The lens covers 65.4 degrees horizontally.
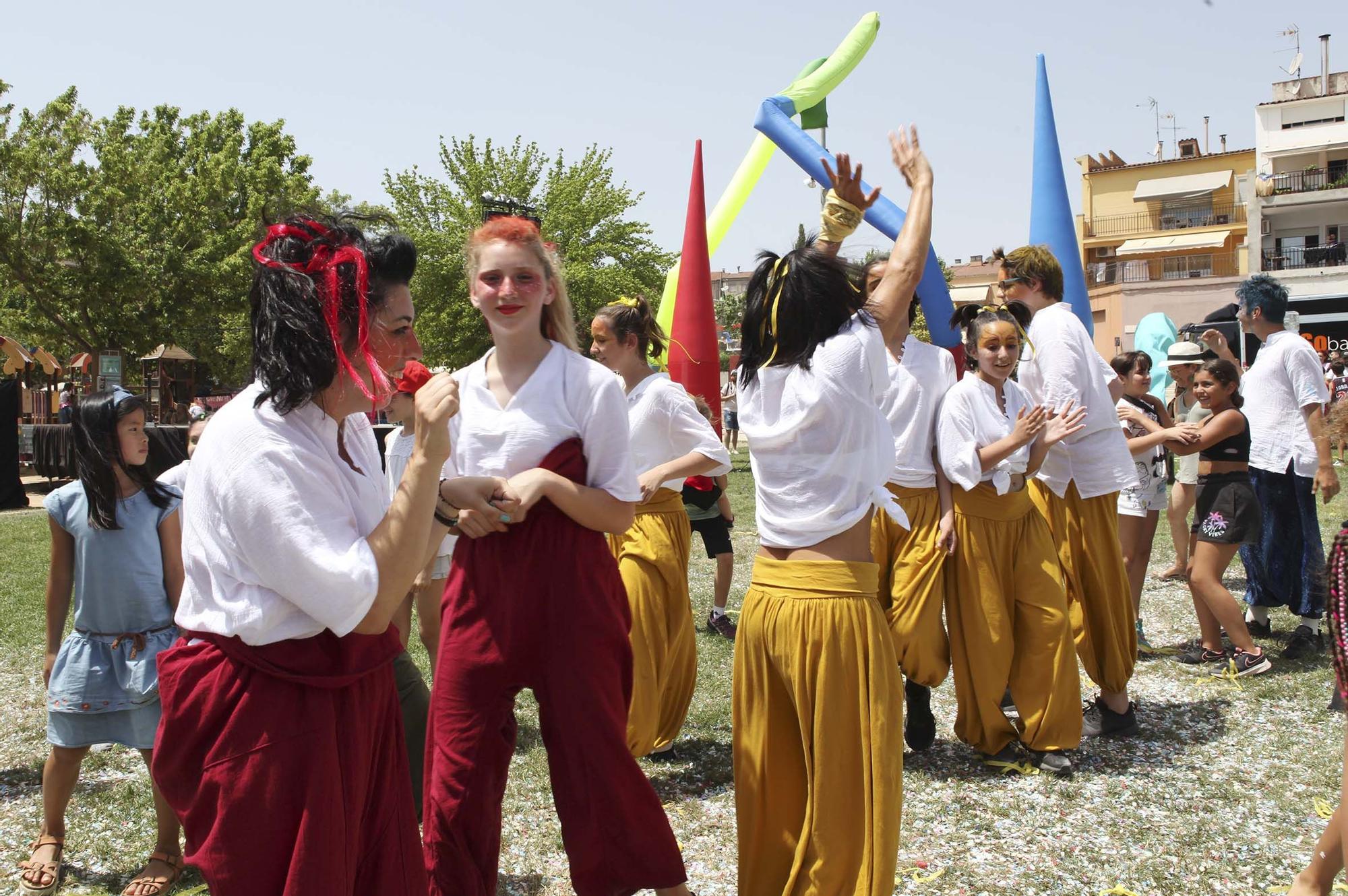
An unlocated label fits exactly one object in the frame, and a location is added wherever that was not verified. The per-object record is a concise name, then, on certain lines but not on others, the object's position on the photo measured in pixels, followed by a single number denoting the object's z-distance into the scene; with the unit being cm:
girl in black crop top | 576
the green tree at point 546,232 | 2786
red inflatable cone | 1036
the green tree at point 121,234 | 2270
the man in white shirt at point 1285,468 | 630
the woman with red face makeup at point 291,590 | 188
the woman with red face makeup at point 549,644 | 288
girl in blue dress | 364
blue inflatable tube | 668
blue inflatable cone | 787
